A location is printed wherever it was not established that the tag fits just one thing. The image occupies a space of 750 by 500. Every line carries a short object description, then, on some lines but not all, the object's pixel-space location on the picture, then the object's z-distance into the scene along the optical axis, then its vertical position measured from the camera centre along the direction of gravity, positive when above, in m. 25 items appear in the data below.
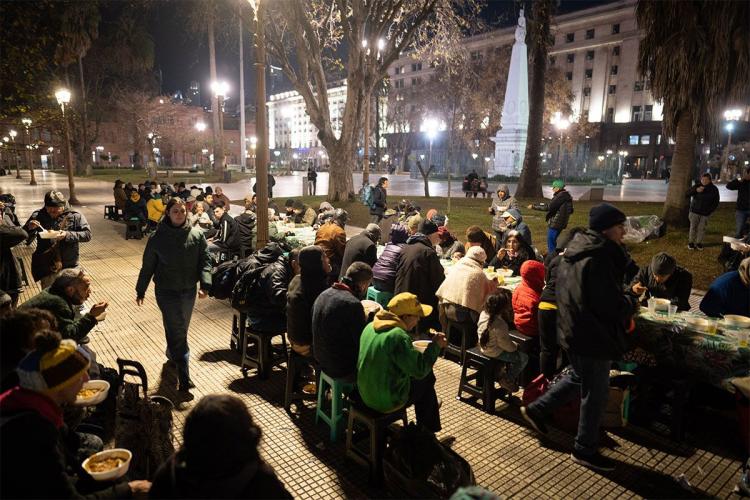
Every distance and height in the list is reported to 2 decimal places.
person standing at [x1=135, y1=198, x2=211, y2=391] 5.00 -1.06
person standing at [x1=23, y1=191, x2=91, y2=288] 6.61 -0.93
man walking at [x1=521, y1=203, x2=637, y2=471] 3.71 -1.03
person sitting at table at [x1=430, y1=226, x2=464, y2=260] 8.16 -1.22
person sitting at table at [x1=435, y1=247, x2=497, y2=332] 5.52 -1.29
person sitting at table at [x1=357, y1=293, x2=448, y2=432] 3.52 -1.34
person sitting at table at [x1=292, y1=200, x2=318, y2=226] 12.43 -1.09
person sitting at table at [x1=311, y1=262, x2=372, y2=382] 3.90 -1.21
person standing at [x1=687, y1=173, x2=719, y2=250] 11.62 -0.53
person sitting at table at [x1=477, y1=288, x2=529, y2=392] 4.84 -1.60
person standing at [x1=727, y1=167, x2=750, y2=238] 11.60 -0.45
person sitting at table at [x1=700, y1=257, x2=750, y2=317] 5.05 -1.20
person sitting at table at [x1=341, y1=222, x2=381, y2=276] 6.66 -1.04
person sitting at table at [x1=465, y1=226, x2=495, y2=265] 7.04 -0.85
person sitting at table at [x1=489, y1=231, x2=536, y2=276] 7.52 -1.18
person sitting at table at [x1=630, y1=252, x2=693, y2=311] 5.36 -1.17
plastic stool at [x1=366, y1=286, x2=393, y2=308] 6.67 -1.67
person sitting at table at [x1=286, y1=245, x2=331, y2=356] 4.59 -1.13
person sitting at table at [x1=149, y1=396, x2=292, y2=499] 1.98 -1.19
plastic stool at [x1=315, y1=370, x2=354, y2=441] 4.13 -2.02
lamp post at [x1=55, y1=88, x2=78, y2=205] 18.02 +1.39
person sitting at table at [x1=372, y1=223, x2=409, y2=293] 6.62 -1.27
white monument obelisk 32.44 +5.00
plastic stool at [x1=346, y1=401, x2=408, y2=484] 3.66 -1.97
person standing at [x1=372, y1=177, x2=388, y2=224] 13.94 -0.70
